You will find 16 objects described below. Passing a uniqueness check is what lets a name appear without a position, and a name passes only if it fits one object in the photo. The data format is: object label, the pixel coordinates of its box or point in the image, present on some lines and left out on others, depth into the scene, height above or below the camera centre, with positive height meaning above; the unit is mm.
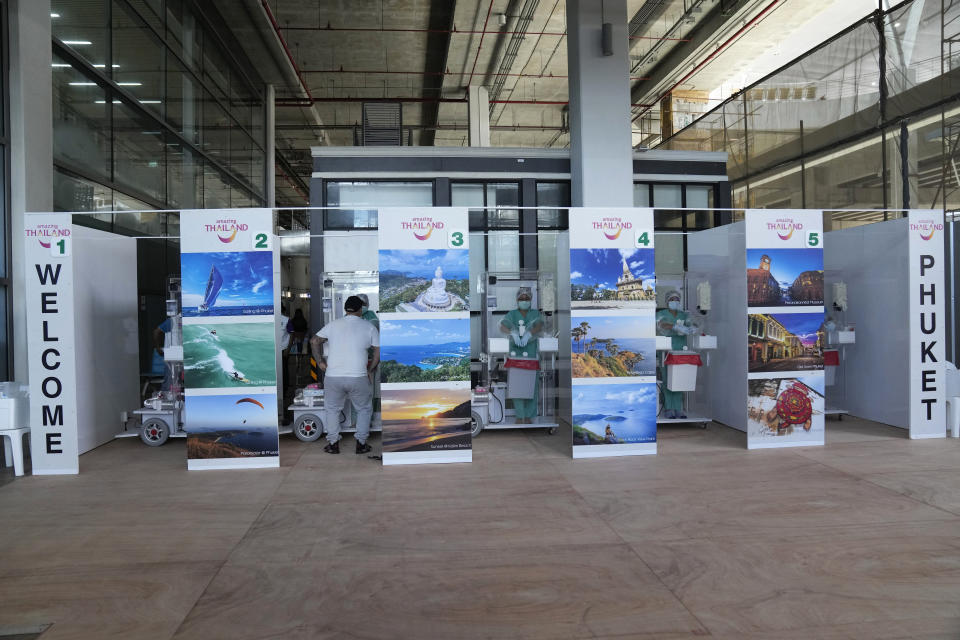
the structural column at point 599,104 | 9094 +3042
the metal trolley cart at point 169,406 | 7027 -1024
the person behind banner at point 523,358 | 7402 -565
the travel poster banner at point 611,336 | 6188 -270
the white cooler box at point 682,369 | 7516 -739
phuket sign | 6684 -216
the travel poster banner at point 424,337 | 6004 -238
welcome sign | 5723 -165
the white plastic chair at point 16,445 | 5750 -1183
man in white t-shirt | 6336 -570
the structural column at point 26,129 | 6188 +1934
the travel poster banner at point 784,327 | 6508 -210
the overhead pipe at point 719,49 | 11402 +5581
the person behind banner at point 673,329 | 7598 -252
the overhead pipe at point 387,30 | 12609 +5801
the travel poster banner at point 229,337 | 5965 -218
